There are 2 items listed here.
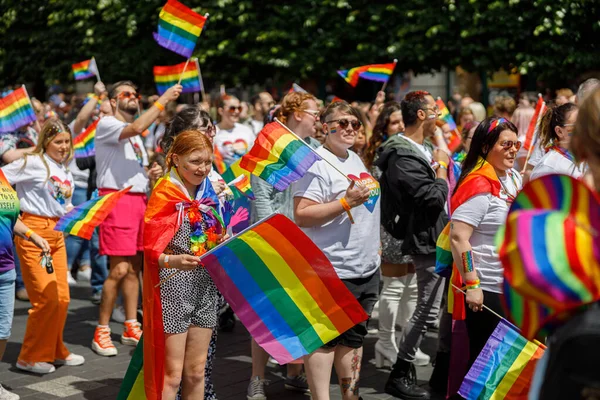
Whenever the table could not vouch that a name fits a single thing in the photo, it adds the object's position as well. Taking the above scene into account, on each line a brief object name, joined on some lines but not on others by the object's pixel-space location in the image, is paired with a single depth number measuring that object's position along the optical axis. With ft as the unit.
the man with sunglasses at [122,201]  45.70
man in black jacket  38.16
